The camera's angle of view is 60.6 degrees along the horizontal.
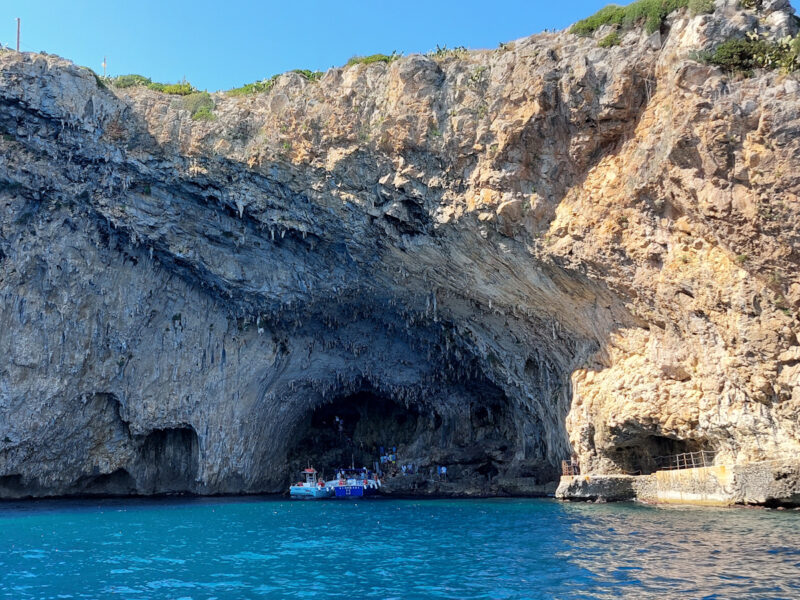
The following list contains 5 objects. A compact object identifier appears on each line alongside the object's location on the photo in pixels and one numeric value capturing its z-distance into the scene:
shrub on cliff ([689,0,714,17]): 21.83
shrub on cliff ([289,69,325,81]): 31.06
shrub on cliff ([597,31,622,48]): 24.13
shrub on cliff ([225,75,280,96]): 31.62
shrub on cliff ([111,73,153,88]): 32.22
